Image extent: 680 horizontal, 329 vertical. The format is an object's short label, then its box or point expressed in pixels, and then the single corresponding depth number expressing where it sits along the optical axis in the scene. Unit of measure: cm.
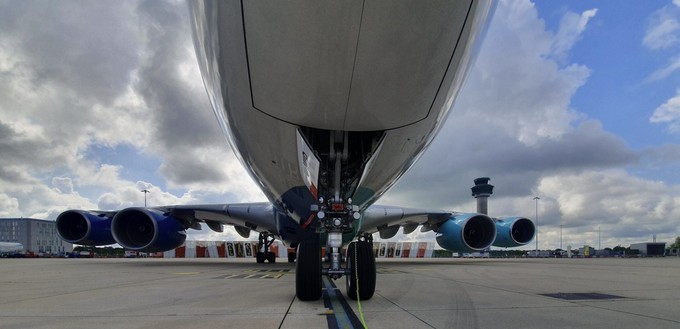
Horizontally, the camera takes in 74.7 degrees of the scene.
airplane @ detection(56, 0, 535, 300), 290
